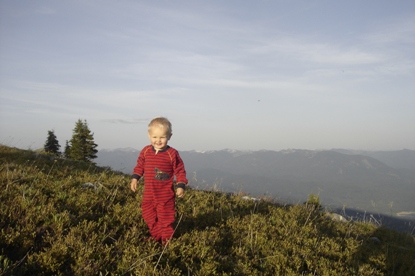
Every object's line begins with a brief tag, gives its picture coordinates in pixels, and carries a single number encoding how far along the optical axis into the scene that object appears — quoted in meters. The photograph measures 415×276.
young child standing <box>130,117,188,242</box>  5.08
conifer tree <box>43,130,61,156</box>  38.44
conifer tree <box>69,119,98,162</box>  37.81
